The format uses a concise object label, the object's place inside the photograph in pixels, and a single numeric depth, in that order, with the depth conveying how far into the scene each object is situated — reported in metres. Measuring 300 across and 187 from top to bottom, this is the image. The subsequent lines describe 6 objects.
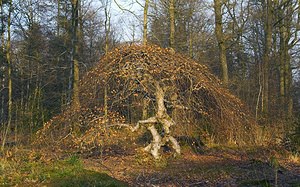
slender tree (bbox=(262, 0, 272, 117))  18.02
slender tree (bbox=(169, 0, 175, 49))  18.34
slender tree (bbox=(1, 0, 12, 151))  20.47
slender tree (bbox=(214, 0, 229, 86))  17.91
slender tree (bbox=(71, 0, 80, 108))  19.55
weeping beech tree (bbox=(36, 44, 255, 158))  10.65
